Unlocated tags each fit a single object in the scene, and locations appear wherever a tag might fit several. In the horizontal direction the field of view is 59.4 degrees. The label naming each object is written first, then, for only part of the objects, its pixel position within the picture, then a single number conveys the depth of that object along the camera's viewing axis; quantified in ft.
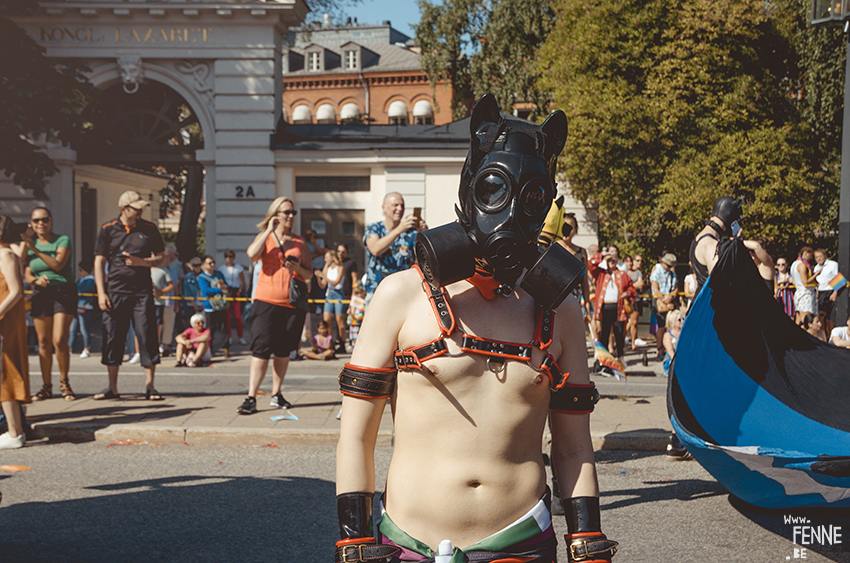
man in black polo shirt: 26.37
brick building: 174.91
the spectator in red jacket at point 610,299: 37.70
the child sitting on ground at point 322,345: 42.01
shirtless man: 6.23
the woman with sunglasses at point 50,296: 27.20
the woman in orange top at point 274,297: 23.95
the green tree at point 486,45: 89.66
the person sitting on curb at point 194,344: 38.37
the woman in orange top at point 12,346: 20.63
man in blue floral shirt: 21.12
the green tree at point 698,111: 64.18
